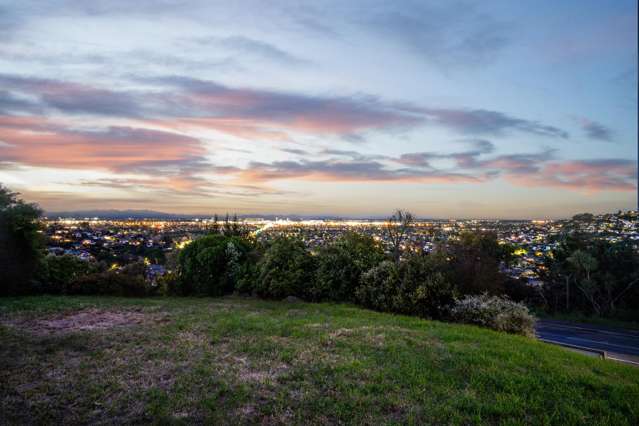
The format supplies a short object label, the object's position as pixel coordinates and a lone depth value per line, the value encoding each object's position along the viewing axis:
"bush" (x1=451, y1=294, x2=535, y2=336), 11.63
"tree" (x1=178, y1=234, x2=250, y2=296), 19.61
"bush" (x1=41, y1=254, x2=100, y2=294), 17.20
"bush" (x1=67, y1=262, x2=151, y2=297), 17.70
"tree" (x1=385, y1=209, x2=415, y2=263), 19.70
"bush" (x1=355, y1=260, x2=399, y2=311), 14.02
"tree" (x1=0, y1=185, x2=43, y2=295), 15.68
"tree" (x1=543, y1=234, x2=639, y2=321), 27.42
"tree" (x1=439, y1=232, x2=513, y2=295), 15.86
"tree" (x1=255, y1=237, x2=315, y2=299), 16.86
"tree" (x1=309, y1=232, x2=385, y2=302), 16.00
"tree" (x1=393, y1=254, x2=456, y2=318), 13.25
